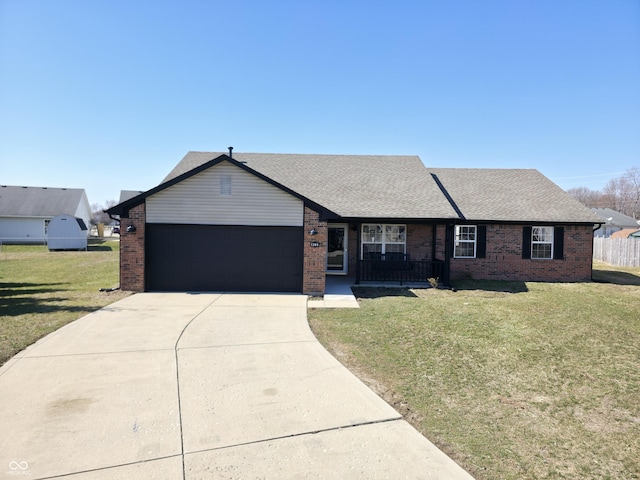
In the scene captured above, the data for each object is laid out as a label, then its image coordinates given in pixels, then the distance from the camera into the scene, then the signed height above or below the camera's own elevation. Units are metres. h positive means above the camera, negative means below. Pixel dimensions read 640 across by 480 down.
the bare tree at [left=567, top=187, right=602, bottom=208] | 78.31 +9.04
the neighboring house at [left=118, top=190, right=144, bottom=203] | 46.61 +4.08
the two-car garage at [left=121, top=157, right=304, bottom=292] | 11.48 -0.23
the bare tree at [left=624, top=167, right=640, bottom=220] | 63.84 +6.48
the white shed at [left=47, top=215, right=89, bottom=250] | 28.12 -0.62
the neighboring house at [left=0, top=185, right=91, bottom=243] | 35.78 +1.50
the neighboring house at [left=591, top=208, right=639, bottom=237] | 49.06 +1.68
